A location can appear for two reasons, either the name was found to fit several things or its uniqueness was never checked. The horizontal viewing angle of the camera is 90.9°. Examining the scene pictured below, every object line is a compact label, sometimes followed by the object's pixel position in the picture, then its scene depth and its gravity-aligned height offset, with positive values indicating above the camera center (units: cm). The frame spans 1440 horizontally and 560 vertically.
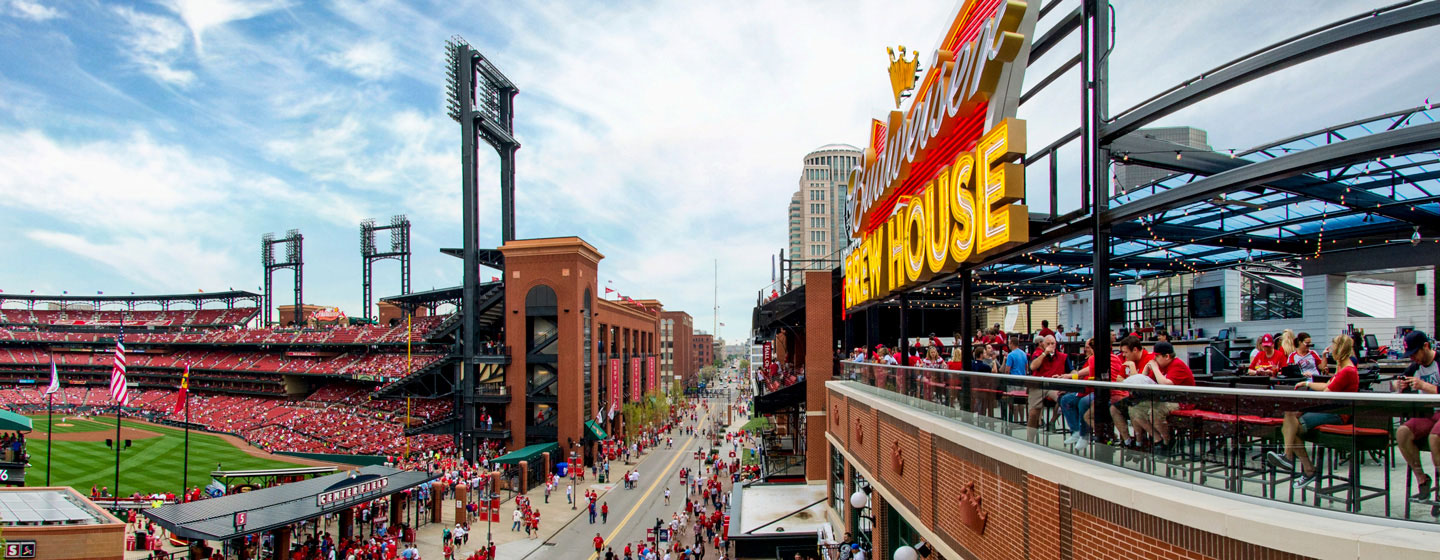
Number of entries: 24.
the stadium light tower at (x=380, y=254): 7812 +574
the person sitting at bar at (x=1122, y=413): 607 -102
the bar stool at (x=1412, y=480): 400 -110
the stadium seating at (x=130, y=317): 8900 -221
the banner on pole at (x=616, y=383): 5688 -693
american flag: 2961 -345
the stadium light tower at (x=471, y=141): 4644 +1120
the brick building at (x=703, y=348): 17762 -1296
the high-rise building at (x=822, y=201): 11462 +1582
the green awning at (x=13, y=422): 2991 -520
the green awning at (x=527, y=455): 3875 -881
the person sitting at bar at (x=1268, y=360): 851 -81
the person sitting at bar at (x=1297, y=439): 452 -95
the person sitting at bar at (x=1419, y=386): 397 -69
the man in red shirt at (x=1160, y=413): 564 -96
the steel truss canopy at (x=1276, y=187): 659 +124
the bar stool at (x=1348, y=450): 423 -96
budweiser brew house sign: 898 +218
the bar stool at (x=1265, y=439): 478 -98
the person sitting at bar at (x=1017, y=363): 983 -93
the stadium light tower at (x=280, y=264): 8612 +496
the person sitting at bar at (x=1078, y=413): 665 -113
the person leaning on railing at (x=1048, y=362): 952 -89
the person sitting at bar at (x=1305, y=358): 771 -70
